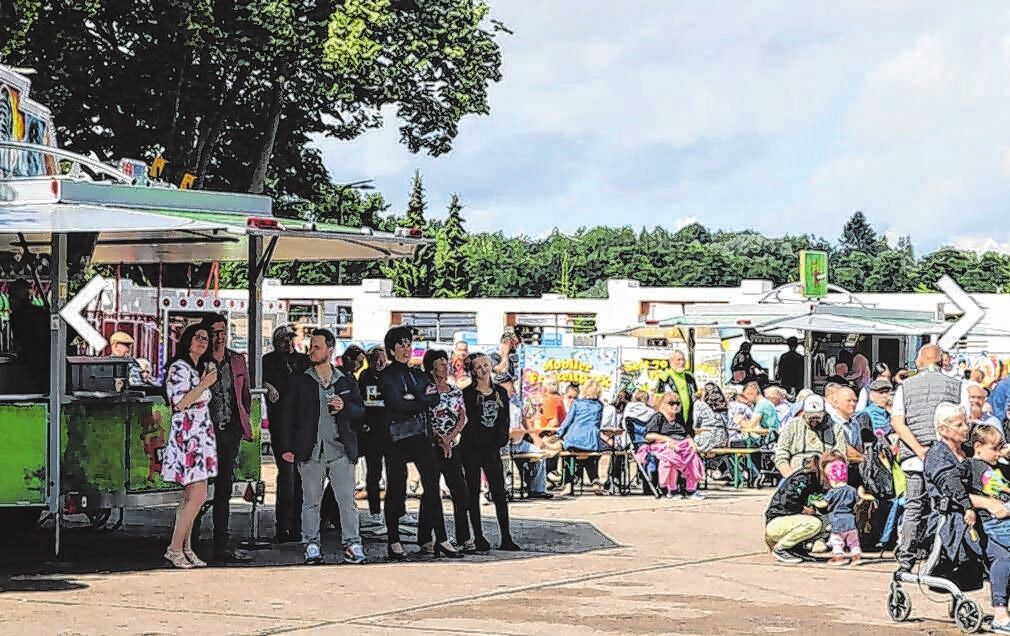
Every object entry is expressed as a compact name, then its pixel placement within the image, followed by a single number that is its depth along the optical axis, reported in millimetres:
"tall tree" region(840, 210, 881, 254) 186500
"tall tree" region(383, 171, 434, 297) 82812
